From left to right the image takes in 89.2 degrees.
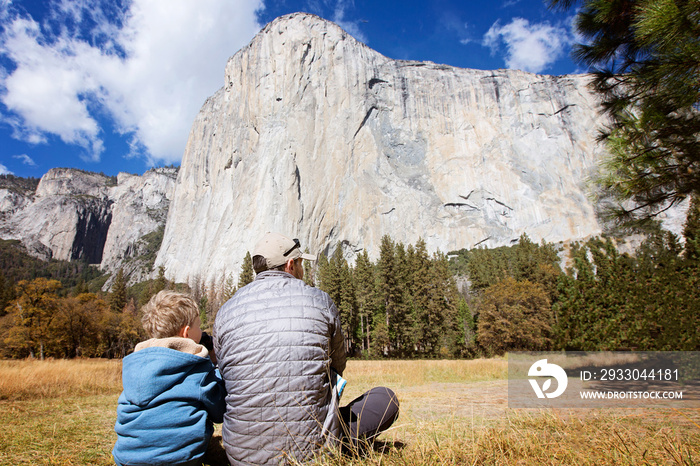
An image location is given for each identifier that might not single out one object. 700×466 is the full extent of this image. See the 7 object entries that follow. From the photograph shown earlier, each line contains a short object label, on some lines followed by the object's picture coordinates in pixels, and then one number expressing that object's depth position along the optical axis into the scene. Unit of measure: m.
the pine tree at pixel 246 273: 45.59
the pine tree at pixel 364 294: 41.66
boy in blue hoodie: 2.06
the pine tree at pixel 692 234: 10.09
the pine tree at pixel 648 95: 3.84
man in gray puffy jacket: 2.02
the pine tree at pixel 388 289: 40.97
